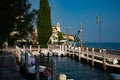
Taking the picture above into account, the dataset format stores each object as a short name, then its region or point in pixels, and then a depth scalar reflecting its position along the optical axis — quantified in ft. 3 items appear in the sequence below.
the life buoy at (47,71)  21.52
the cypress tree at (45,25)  98.42
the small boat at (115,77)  9.66
